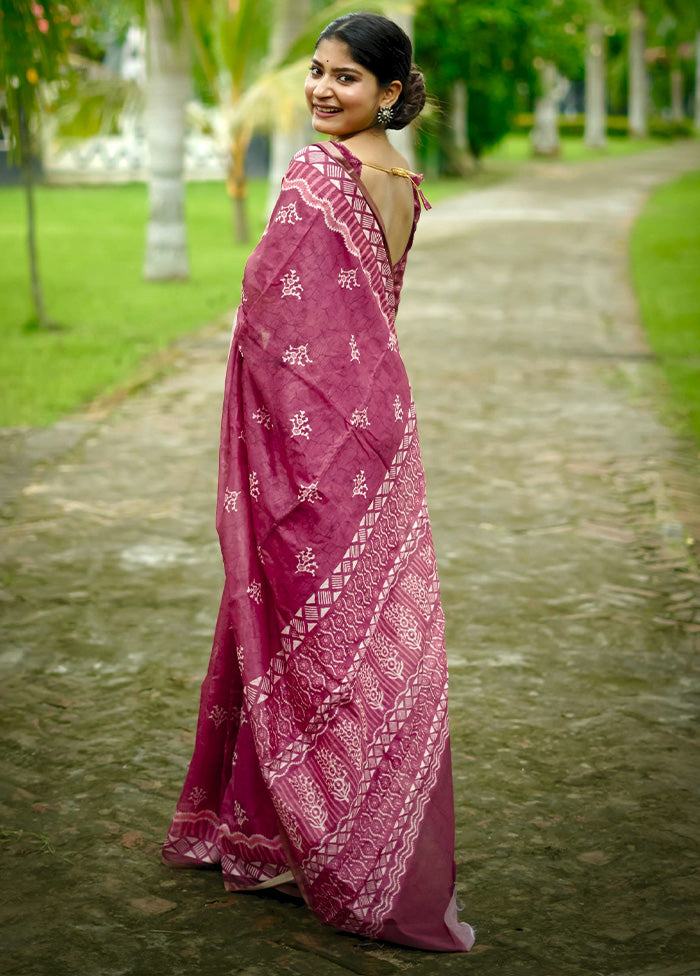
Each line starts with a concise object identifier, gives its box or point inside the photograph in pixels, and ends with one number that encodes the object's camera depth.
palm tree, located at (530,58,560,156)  37.72
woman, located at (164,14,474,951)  2.51
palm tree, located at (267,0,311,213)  15.69
